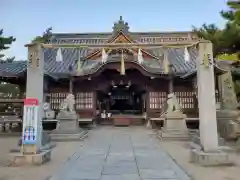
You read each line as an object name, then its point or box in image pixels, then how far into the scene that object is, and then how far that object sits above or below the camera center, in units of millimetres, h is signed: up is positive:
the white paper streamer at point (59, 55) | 6210 +1622
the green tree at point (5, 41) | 14895 +5132
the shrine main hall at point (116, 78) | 12877 +1713
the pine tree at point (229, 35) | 9078 +3615
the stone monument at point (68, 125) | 8790 -1130
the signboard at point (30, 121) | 5050 -494
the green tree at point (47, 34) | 18114 +7029
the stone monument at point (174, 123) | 8817 -1084
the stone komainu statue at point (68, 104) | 9655 -59
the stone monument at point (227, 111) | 8319 -501
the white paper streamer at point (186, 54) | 5956 +1545
